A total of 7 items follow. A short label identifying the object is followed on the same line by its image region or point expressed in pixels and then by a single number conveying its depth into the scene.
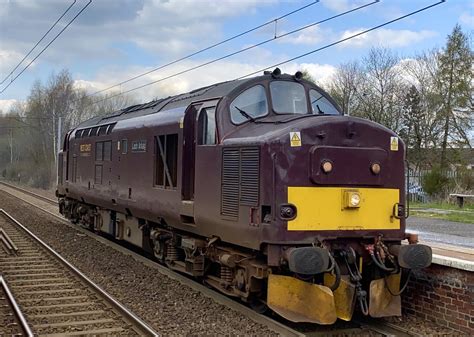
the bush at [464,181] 28.11
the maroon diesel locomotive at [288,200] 6.98
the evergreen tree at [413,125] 37.41
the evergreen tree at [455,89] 33.38
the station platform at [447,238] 7.67
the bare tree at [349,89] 41.16
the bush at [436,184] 28.05
